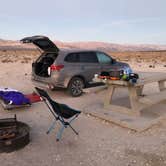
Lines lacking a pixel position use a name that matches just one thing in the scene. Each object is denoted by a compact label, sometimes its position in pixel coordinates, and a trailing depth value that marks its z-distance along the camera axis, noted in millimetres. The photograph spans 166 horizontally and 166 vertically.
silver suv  5986
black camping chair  3460
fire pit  3111
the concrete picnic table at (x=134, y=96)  4216
